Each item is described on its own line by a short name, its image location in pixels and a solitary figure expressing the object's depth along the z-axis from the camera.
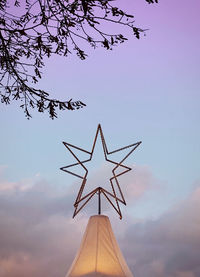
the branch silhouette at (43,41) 2.53
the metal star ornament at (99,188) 5.29
